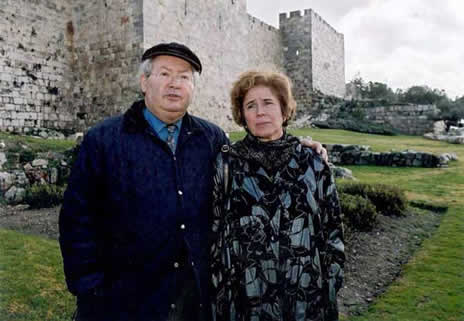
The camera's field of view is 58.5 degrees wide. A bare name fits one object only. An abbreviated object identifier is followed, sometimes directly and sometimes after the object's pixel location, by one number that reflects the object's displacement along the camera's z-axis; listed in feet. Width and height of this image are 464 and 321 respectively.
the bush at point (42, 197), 23.47
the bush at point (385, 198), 22.21
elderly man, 6.86
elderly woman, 7.16
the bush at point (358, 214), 19.10
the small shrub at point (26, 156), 26.81
